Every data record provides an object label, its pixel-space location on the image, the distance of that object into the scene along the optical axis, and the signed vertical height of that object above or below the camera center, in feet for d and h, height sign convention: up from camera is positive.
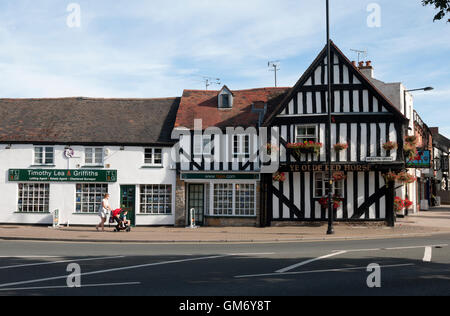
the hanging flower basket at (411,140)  75.61 +7.34
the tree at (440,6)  37.11 +14.88
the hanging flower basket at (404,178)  73.10 +0.82
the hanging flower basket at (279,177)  76.64 +1.10
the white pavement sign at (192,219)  78.07 -6.21
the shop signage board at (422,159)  93.95 +5.05
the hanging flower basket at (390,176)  72.74 +1.15
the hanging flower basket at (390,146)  73.62 +6.16
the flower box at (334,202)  75.47 -3.17
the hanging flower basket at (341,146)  74.64 +6.23
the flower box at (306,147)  75.66 +6.17
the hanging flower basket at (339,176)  75.25 +1.22
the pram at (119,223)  71.06 -6.32
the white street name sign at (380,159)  73.67 +3.99
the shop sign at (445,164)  159.85 +7.09
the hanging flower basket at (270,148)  76.55 +6.10
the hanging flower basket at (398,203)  76.89 -3.45
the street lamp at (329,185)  64.20 -0.26
